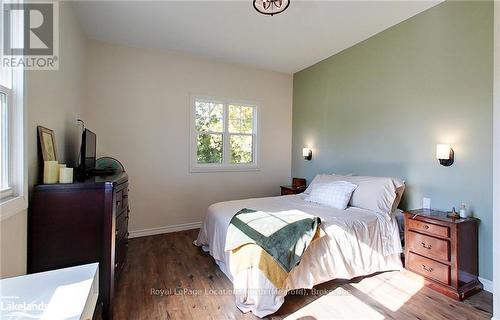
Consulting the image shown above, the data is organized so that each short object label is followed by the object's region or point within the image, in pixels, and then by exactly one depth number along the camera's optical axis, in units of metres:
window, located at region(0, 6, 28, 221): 1.39
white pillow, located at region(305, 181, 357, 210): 2.80
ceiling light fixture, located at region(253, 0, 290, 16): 2.36
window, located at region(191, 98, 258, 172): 4.10
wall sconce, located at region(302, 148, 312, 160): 4.35
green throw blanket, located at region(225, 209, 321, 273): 1.89
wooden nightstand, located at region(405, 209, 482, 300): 2.09
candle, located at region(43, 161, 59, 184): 1.69
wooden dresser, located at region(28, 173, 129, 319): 1.60
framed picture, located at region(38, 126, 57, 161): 1.73
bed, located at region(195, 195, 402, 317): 1.91
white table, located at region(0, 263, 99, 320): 0.90
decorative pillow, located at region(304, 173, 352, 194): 3.27
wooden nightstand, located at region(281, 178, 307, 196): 4.14
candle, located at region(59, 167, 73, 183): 1.72
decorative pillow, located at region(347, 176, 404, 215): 2.65
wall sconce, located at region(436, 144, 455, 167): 2.41
